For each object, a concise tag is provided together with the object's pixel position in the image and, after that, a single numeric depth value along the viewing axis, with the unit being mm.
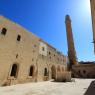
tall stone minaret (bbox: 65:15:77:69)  25229
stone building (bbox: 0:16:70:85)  8670
